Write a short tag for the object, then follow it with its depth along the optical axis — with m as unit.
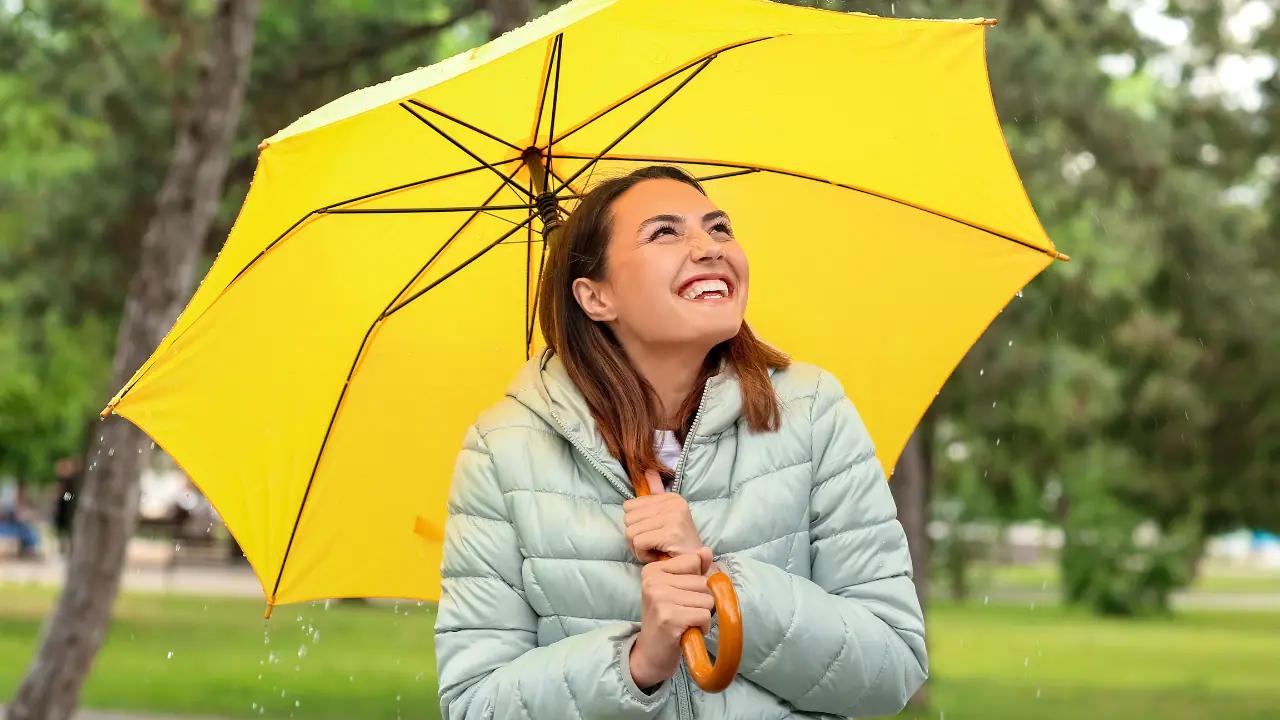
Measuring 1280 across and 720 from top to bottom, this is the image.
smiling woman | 2.77
